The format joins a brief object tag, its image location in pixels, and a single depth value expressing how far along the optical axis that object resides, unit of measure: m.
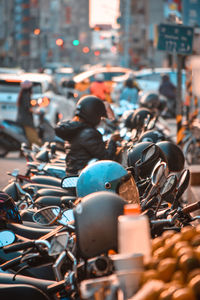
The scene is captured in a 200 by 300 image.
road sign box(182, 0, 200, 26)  37.47
